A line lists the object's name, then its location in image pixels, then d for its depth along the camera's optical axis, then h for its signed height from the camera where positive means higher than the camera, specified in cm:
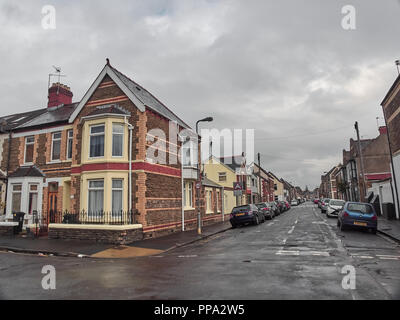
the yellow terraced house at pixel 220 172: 4222 +422
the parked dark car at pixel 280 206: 3934 -95
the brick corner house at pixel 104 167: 1522 +223
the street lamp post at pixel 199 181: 1743 +128
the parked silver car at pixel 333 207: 2644 -84
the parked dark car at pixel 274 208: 3169 -98
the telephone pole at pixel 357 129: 2600 +607
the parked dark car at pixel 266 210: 2802 -97
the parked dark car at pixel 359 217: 1544 -107
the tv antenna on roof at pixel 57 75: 2319 +1070
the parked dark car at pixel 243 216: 2184 -114
